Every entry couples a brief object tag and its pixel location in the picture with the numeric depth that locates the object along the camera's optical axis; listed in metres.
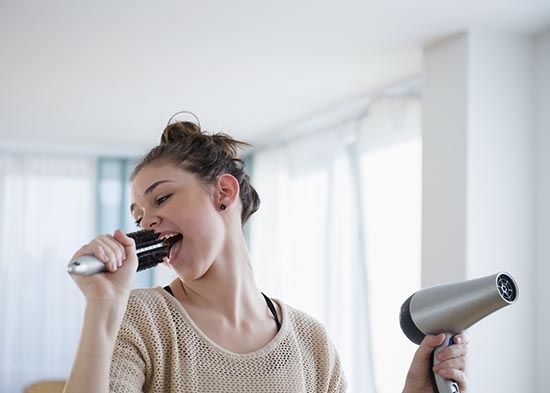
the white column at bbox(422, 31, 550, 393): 3.63
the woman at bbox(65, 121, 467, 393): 1.50
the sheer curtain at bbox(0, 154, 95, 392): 7.02
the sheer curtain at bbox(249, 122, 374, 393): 5.20
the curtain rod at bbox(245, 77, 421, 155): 4.72
